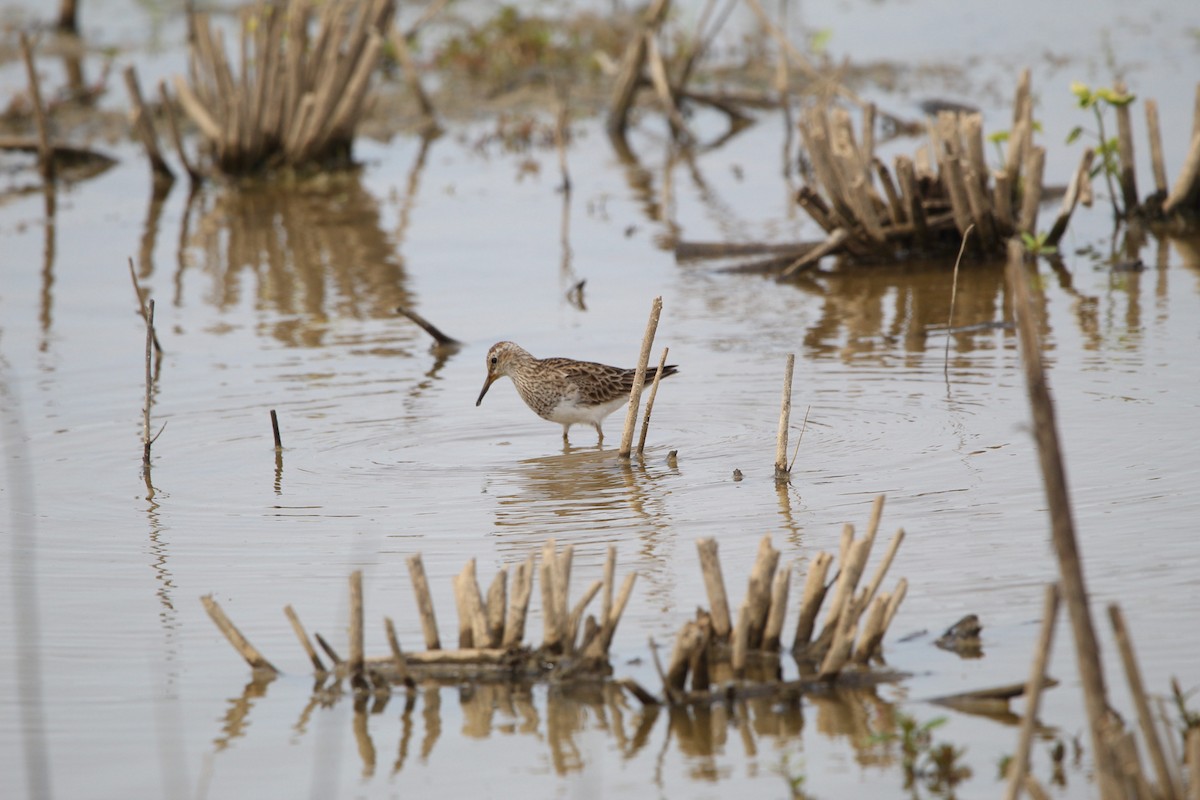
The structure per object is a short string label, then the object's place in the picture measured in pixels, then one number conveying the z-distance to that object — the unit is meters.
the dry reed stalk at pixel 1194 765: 7.54
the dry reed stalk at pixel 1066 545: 7.30
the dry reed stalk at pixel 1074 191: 23.92
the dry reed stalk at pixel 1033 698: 7.34
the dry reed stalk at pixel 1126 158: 24.73
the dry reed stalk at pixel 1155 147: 24.94
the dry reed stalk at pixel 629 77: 36.50
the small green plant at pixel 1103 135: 24.30
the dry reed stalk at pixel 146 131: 32.62
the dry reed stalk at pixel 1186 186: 25.41
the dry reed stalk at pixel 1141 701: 7.23
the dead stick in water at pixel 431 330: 21.39
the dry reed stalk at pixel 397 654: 10.17
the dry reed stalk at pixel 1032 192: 23.58
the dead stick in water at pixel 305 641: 10.44
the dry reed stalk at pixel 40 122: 33.09
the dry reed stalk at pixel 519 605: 10.40
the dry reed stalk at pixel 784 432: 14.81
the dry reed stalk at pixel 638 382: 15.27
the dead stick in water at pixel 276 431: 16.96
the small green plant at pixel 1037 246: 24.16
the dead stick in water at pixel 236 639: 10.59
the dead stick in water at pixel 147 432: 15.87
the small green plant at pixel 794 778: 8.94
